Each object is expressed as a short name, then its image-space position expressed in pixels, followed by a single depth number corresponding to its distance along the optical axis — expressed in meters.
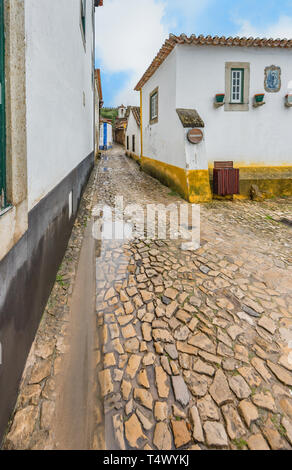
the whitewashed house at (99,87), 16.87
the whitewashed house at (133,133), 18.66
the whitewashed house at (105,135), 30.45
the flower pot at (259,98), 8.35
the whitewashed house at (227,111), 7.77
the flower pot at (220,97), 8.17
